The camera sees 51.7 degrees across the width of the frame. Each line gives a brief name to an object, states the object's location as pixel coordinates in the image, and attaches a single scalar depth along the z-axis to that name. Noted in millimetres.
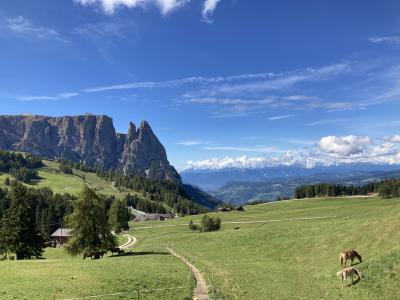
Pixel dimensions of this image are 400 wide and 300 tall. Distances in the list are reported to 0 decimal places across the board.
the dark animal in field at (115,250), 80600
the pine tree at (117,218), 151125
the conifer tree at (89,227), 75812
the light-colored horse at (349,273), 37969
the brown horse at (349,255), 43531
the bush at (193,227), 139638
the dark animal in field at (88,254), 75938
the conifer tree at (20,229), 83875
